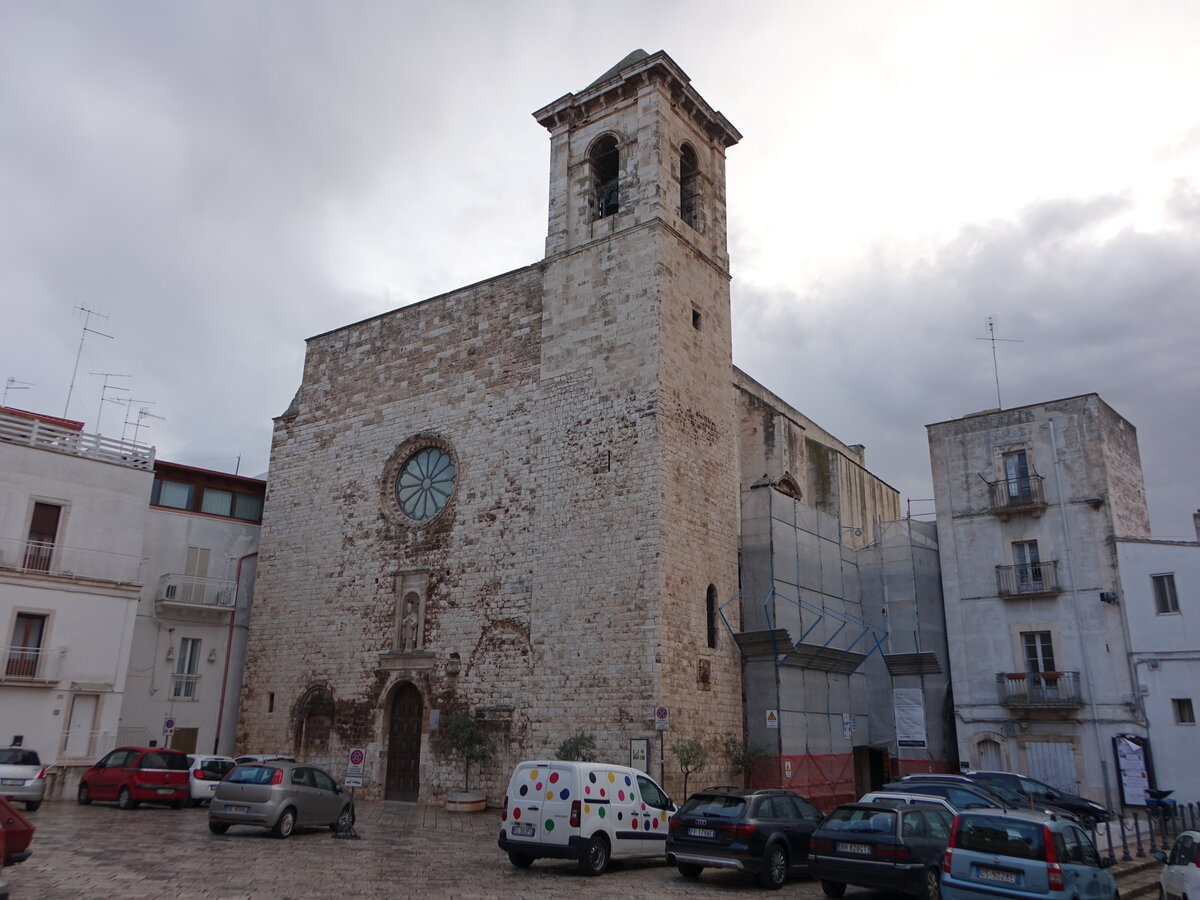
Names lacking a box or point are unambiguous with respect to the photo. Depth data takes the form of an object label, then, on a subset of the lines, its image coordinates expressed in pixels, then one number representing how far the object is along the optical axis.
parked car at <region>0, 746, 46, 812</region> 15.83
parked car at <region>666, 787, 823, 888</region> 11.30
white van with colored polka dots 11.80
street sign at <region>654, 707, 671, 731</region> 17.47
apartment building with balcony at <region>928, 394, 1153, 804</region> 20.20
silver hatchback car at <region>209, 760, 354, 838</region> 14.09
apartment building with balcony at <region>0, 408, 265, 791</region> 20.02
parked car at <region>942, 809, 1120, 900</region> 8.29
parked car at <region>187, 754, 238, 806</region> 18.48
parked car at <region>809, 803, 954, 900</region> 9.95
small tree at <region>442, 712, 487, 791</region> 19.92
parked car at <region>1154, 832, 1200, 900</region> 8.62
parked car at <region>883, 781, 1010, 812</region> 13.51
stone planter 19.38
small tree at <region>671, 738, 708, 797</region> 17.83
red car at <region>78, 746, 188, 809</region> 17.64
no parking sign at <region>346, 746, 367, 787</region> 15.09
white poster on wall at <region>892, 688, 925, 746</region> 22.59
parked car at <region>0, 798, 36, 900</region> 9.50
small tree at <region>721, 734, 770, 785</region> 19.66
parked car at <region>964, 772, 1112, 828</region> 17.33
